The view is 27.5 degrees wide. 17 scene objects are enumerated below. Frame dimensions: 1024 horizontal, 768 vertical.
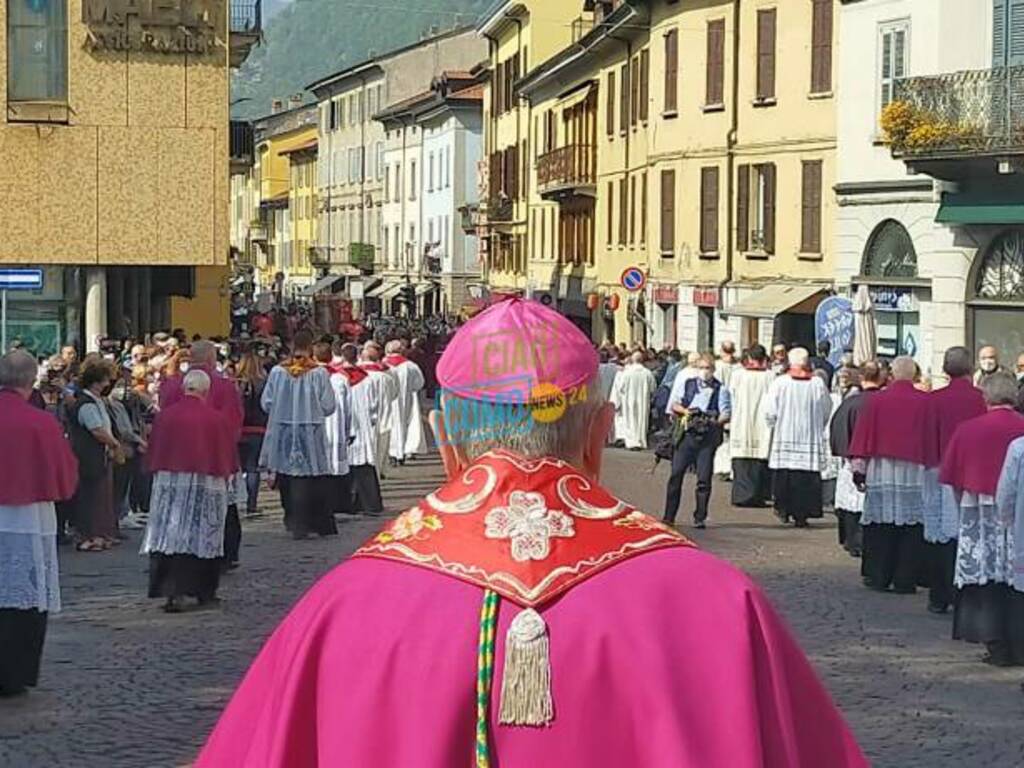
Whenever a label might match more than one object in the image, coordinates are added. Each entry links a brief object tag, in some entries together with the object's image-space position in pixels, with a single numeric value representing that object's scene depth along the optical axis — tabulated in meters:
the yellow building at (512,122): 71.38
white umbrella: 28.56
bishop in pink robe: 3.22
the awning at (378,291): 98.25
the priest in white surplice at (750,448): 23.86
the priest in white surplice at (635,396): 34.75
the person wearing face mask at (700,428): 20.08
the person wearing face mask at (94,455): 18.44
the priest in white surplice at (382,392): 24.92
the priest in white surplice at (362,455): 22.52
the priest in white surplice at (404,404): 28.55
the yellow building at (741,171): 39.03
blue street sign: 26.67
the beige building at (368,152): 99.62
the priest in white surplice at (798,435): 21.42
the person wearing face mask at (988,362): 22.67
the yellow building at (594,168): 50.97
